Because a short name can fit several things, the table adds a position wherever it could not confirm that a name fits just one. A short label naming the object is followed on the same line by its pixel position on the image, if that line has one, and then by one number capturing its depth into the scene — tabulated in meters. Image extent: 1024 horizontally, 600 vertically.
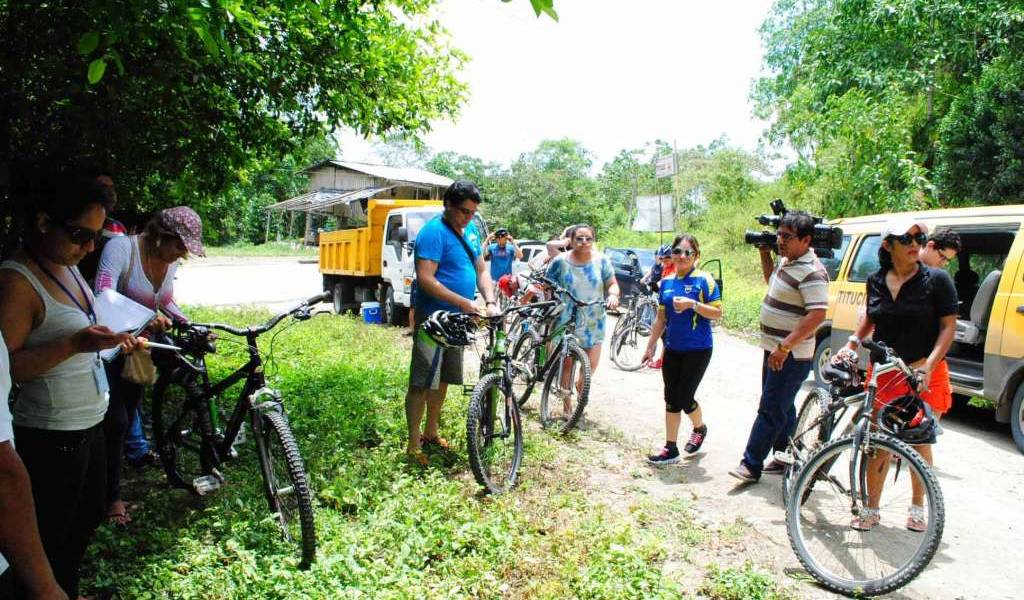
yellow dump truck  11.84
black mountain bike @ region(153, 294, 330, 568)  3.38
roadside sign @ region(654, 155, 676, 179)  16.39
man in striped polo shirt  4.41
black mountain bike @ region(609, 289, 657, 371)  9.14
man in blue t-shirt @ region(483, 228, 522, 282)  11.90
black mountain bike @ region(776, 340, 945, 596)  3.32
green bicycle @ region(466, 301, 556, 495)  4.24
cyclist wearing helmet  8.76
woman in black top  3.94
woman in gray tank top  2.26
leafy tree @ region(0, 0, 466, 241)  4.78
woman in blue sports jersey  5.13
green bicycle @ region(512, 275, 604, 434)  5.75
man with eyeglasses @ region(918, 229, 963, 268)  5.25
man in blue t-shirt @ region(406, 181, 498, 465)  4.44
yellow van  5.88
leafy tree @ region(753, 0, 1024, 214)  13.73
